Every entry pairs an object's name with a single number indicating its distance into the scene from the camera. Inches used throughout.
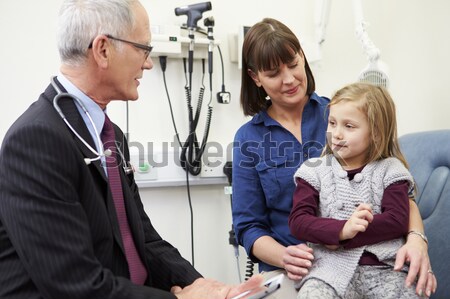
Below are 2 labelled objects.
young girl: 43.6
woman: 54.8
